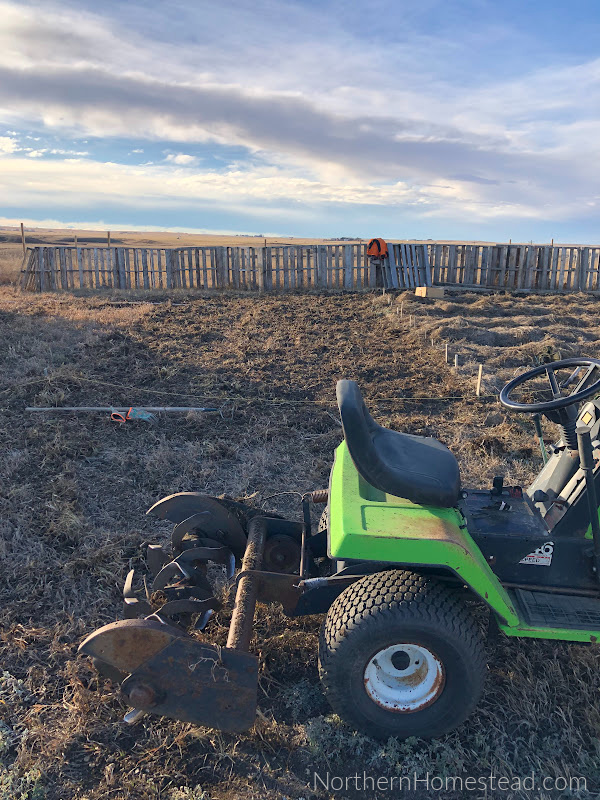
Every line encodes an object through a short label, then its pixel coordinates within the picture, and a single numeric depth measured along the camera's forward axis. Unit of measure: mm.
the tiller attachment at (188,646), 2145
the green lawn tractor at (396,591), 2170
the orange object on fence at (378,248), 18203
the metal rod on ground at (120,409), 6246
